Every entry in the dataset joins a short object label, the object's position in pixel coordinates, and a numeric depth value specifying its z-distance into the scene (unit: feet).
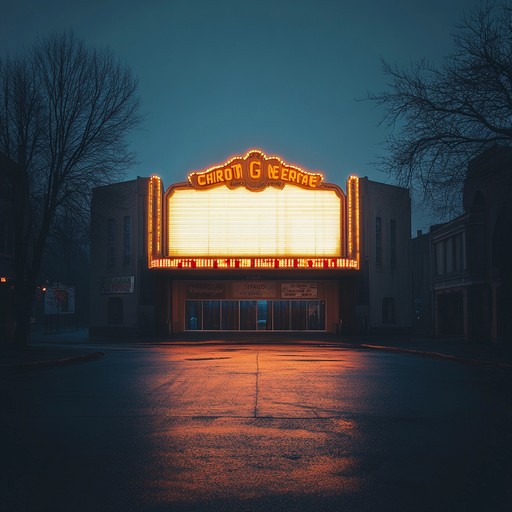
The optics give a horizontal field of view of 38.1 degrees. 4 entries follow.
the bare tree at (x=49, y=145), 94.02
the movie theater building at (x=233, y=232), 155.53
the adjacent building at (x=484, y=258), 103.45
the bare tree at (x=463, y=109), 69.67
